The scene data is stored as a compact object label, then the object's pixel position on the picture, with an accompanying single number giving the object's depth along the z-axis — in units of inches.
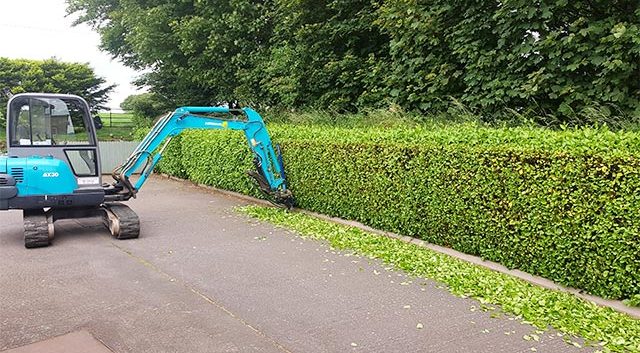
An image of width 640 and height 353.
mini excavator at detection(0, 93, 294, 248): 273.1
